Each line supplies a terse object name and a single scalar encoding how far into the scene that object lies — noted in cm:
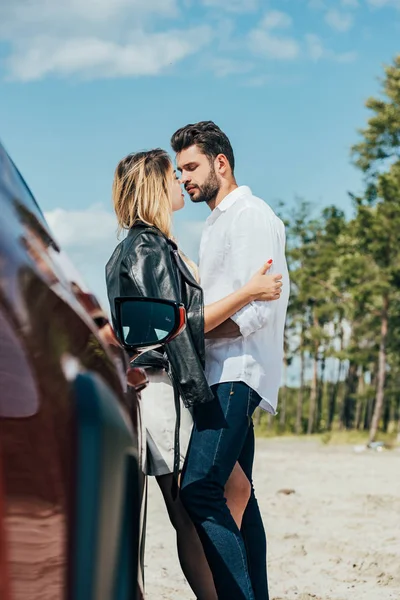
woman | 295
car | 136
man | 303
